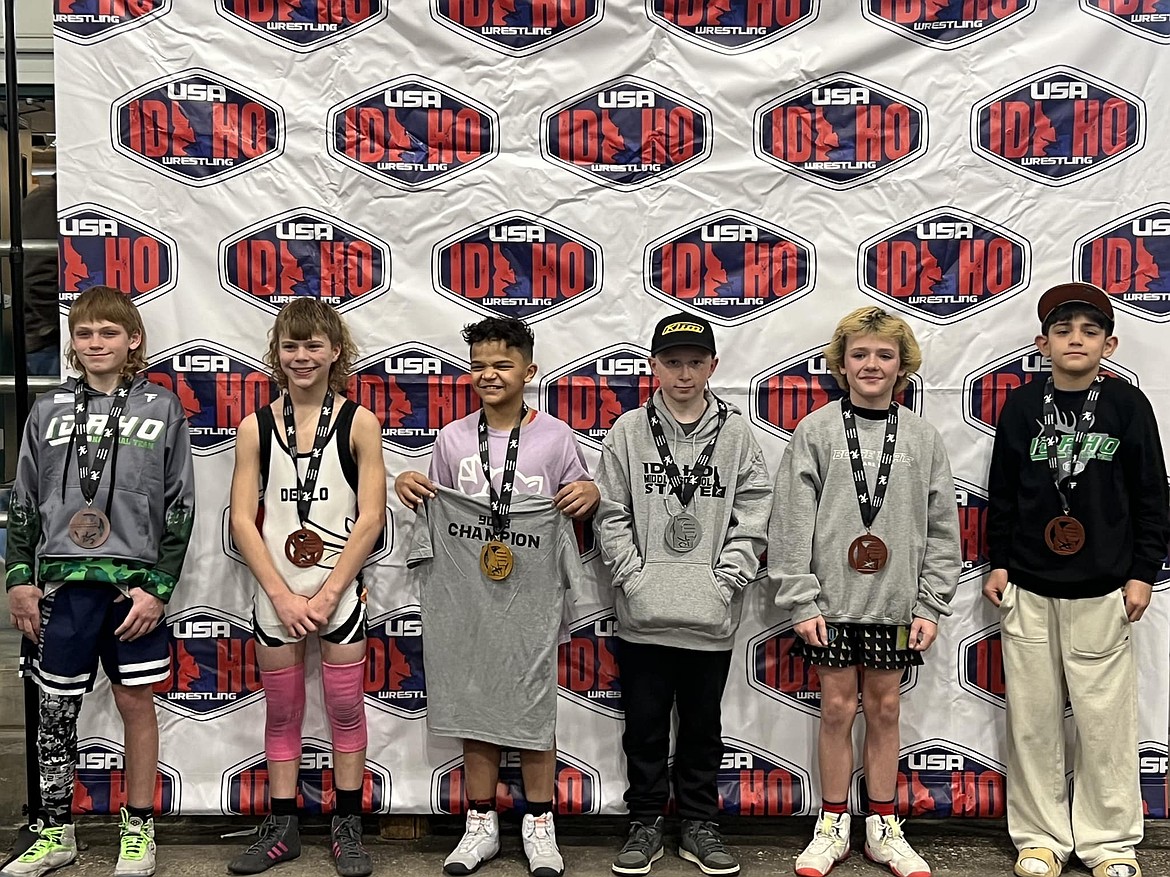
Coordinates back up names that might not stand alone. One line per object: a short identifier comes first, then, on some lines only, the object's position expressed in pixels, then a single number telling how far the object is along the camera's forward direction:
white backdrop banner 3.09
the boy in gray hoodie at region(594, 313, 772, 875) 2.86
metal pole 3.11
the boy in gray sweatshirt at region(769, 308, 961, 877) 2.88
